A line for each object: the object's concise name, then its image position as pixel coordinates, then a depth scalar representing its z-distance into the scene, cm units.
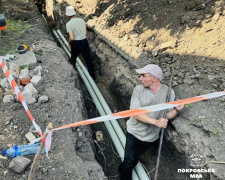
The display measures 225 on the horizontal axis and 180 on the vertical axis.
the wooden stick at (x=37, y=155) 218
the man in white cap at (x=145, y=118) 321
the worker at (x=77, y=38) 552
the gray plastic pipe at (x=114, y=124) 366
